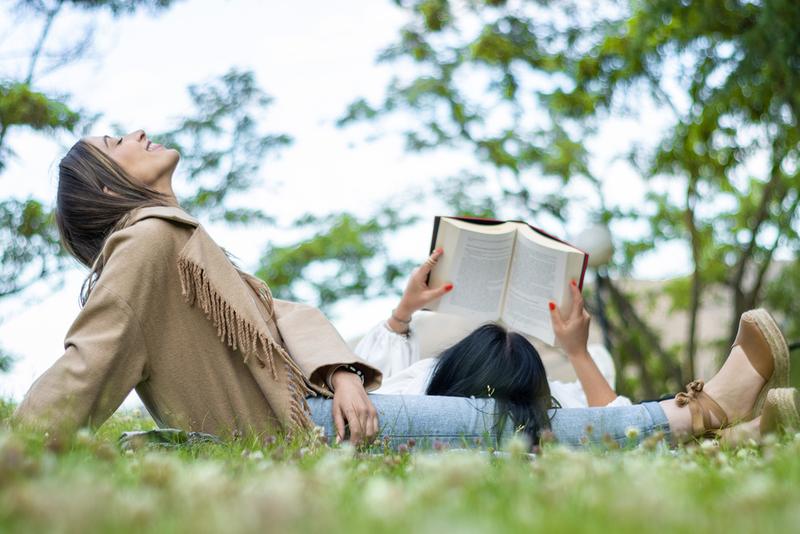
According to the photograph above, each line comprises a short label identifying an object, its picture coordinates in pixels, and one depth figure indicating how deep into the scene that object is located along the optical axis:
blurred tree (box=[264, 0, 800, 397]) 6.61
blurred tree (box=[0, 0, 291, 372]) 7.80
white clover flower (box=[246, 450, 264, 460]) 1.70
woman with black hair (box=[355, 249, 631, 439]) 2.70
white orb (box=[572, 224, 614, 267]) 6.07
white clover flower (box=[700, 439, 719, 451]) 1.85
